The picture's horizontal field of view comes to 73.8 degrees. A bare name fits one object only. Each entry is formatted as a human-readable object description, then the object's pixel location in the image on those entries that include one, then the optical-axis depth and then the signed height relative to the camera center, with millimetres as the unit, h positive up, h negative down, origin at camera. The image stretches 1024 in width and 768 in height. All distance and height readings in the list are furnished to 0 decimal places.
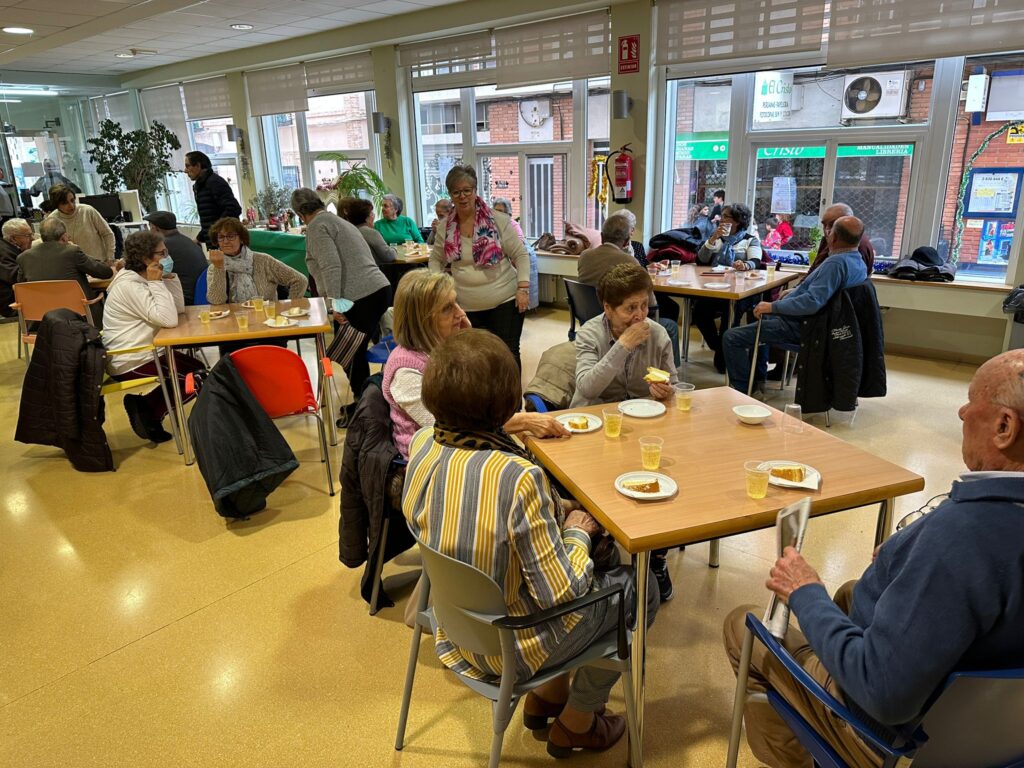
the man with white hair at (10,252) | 6098 -491
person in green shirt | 7113 -396
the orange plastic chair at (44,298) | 4934 -724
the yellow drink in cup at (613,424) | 2064 -715
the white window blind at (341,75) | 8383 +1357
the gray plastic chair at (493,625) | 1368 -900
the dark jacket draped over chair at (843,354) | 3830 -997
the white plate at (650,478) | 1684 -755
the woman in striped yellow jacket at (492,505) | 1383 -638
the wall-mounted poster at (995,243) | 5113 -542
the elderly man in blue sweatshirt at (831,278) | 3744 -562
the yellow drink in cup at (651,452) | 1836 -712
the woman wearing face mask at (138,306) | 3662 -592
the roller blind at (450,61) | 7289 +1308
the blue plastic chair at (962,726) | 1068 -887
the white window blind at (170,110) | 11242 +1320
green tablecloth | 7473 -620
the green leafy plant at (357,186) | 8164 +0
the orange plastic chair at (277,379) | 3109 -857
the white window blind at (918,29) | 4496 +946
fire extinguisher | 6379 +25
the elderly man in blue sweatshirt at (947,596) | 1021 -637
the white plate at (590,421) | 2152 -748
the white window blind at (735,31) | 5309 +1133
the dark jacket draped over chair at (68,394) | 3516 -1015
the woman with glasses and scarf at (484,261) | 4000 -449
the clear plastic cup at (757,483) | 1679 -731
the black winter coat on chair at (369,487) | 2207 -947
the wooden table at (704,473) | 1592 -765
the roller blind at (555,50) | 6367 +1229
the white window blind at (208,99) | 10367 +1369
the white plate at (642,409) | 2264 -748
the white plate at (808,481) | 1722 -753
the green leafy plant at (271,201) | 9766 -169
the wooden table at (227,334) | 3477 -714
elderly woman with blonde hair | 2242 -504
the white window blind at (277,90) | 9227 +1313
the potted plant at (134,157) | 10570 +532
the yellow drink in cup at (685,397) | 2299 -714
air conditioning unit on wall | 5273 +576
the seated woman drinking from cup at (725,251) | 5371 -578
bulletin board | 4992 -178
